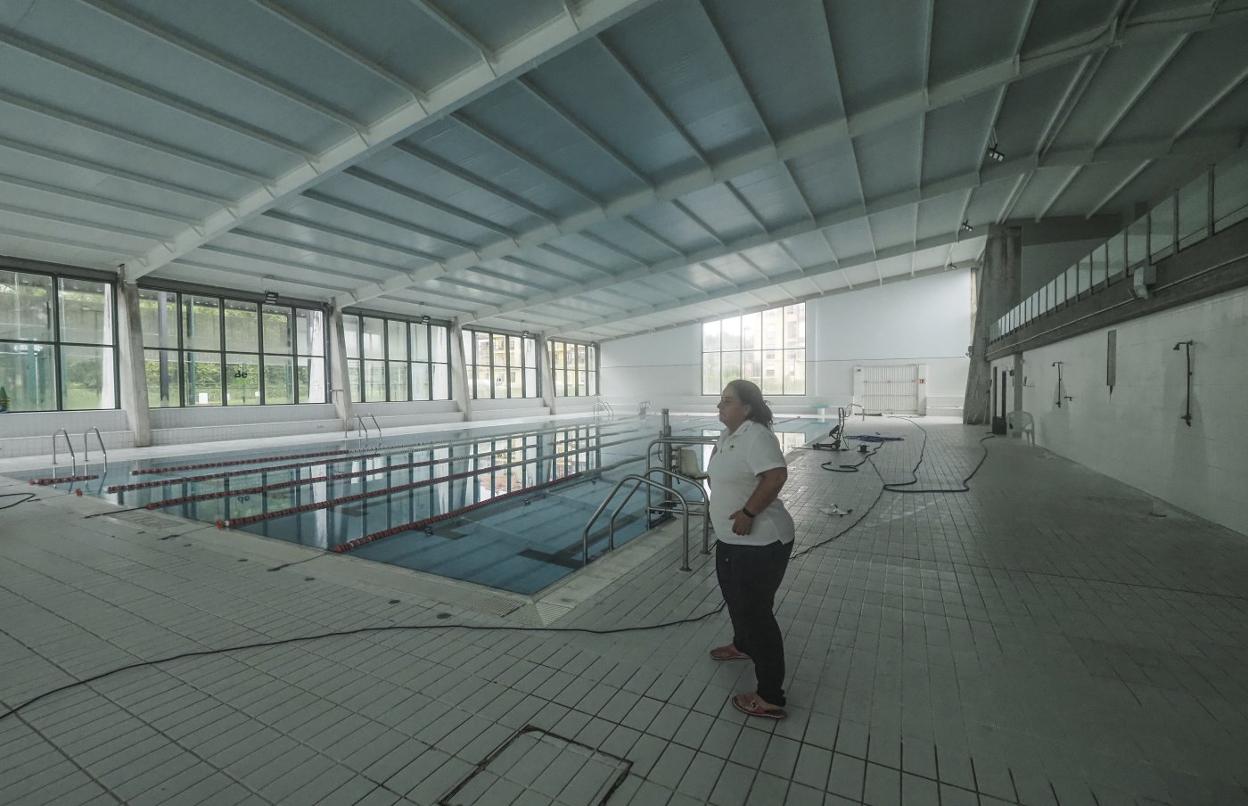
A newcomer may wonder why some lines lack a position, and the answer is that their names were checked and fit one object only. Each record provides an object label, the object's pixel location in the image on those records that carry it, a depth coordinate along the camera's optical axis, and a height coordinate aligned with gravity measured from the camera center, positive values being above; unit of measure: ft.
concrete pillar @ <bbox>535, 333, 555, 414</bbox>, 89.40 +2.75
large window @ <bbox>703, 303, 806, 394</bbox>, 85.05 +6.22
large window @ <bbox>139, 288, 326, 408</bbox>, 47.37 +3.75
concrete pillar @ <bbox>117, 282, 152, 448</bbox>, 42.80 +2.17
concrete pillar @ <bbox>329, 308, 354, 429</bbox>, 58.23 +1.98
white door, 76.07 -0.09
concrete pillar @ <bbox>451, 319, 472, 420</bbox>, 72.49 +2.26
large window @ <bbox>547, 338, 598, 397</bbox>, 96.02 +3.98
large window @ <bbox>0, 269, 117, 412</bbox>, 39.22 +3.60
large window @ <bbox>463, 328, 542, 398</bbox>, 78.79 +3.77
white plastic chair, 40.51 -2.89
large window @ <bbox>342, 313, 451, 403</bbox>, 62.89 +3.84
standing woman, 7.02 -2.02
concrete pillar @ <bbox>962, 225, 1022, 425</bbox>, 54.34 +9.14
